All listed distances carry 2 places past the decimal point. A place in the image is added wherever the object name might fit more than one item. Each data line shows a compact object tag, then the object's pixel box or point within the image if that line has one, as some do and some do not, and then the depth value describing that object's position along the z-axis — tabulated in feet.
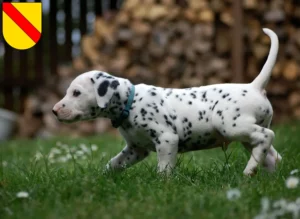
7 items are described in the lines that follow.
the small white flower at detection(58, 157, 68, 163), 28.17
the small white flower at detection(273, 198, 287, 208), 13.50
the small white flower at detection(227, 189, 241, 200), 14.39
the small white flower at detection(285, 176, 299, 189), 14.87
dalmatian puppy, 18.70
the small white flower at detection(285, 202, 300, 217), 13.14
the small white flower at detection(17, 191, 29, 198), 15.14
